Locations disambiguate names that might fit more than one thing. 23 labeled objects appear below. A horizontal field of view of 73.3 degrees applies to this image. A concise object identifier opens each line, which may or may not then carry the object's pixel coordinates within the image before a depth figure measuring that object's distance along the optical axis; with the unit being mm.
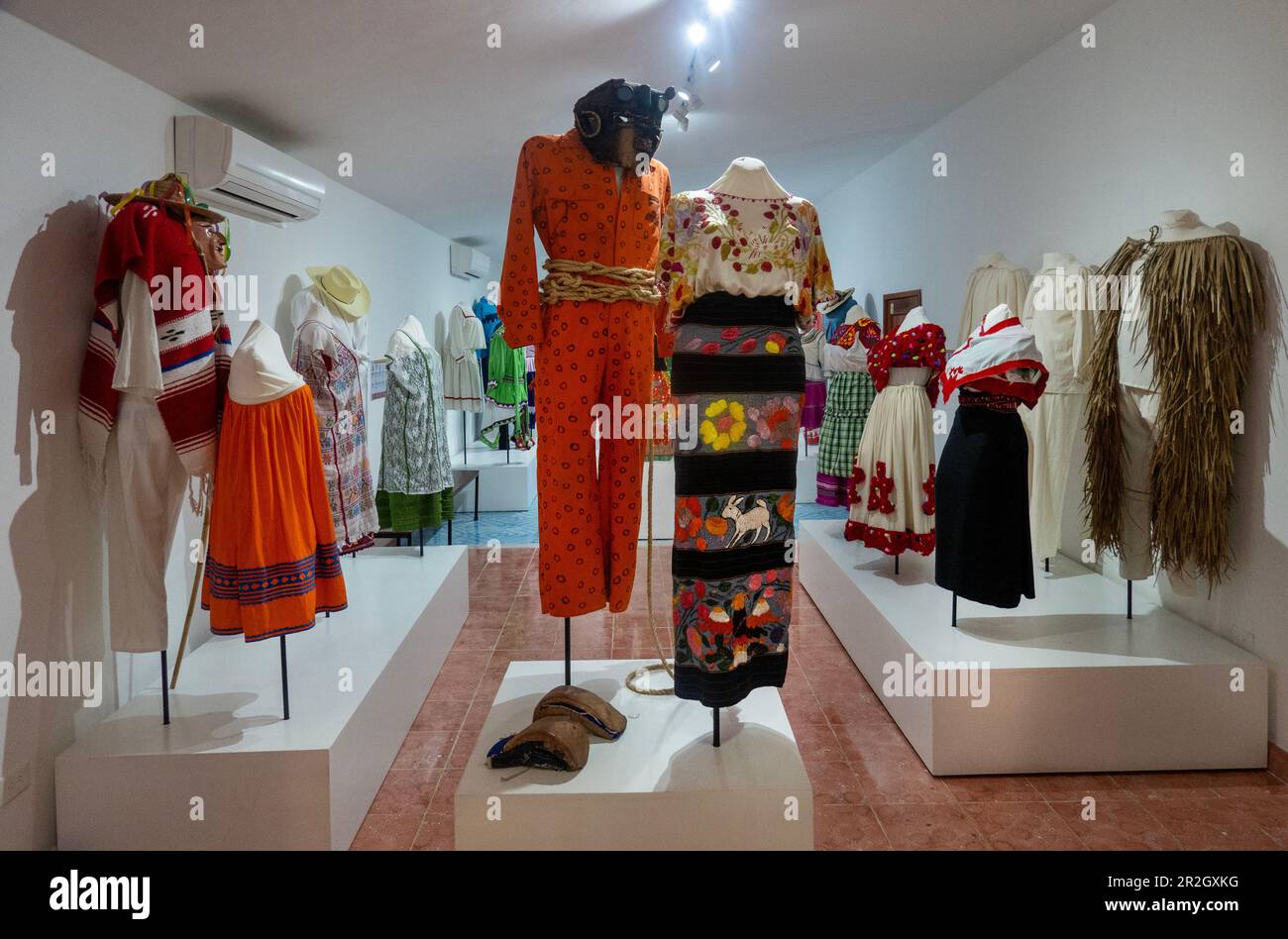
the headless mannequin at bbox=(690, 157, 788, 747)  2254
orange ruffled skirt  2396
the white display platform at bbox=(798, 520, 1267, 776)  2900
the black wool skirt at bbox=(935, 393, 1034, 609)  3010
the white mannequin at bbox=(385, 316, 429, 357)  5215
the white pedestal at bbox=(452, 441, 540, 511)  7762
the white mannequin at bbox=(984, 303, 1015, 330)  3043
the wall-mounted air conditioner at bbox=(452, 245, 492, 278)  8312
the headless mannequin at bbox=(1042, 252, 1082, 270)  3918
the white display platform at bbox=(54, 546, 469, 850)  2371
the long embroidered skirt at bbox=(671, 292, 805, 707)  2262
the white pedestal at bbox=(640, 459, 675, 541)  6695
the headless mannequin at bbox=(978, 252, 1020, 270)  4434
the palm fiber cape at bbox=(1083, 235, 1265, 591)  2955
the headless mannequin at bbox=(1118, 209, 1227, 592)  3248
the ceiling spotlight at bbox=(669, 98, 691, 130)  4246
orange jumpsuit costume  2422
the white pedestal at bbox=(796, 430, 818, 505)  7910
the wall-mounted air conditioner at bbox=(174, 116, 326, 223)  3266
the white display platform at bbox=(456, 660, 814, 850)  2152
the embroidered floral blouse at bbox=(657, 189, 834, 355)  2217
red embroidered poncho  2426
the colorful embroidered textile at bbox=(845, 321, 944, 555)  4051
